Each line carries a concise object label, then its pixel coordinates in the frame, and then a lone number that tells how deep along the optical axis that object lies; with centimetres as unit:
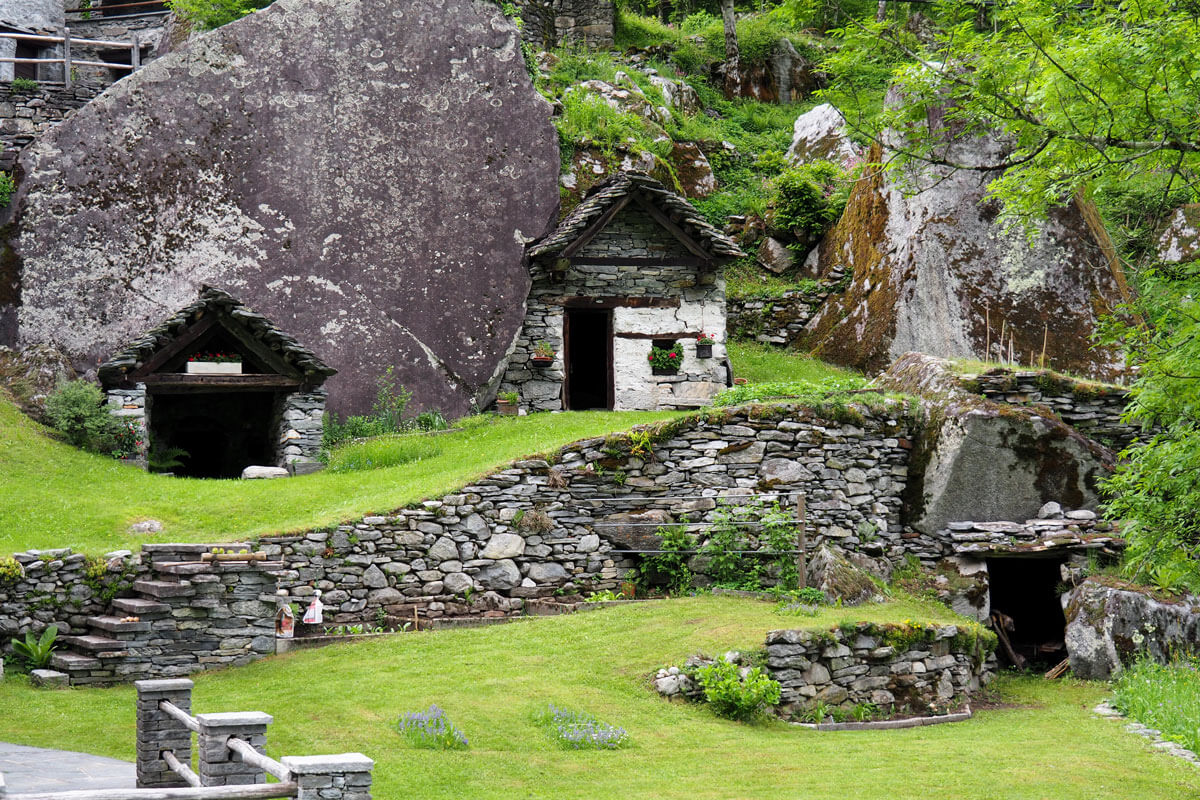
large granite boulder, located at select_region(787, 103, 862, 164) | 2967
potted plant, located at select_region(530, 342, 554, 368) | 2161
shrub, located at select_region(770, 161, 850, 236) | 2705
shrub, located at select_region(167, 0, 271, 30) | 2547
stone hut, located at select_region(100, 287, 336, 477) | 1836
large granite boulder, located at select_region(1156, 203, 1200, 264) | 2792
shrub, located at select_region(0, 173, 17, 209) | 1977
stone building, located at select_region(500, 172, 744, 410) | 2145
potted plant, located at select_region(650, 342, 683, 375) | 2153
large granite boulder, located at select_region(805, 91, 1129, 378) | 2205
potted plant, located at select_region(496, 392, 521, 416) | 2134
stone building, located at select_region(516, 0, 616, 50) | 3500
